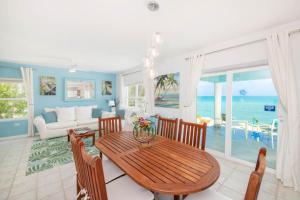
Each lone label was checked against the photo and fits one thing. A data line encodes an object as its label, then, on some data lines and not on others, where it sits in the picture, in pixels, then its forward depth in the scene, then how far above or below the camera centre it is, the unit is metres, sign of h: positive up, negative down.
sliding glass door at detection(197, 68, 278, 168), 2.59 -0.25
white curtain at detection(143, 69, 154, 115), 4.27 +0.14
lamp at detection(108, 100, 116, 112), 5.89 -0.29
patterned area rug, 2.57 -1.20
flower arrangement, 1.66 -0.39
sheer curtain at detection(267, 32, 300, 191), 1.96 -0.16
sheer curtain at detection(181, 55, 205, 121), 3.08 +0.33
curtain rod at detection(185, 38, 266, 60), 2.28 +0.95
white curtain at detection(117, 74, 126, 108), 5.93 +0.30
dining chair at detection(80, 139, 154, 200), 0.81 -0.68
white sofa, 3.93 -0.74
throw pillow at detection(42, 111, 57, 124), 4.22 -0.57
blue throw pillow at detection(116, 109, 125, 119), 4.92 -0.52
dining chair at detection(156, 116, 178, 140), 2.15 -0.48
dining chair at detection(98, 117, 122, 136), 2.40 -0.47
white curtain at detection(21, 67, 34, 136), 4.28 +0.23
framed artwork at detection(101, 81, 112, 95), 6.06 +0.45
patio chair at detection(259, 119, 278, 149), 2.57 -0.59
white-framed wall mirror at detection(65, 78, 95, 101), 5.16 +0.35
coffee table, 3.43 -0.89
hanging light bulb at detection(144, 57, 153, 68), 2.02 +0.54
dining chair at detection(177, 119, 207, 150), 1.79 -0.48
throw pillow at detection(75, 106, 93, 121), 4.91 -0.52
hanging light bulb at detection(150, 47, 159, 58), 1.89 +0.63
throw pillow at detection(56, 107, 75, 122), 4.50 -0.52
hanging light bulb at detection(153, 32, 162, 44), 1.68 +0.74
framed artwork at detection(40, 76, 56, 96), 4.63 +0.44
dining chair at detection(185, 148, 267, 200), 0.66 -0.39
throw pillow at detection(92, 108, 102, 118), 5.17 -0.53
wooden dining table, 0.99 -0.60
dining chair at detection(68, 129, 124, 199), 1.08 -0.78
